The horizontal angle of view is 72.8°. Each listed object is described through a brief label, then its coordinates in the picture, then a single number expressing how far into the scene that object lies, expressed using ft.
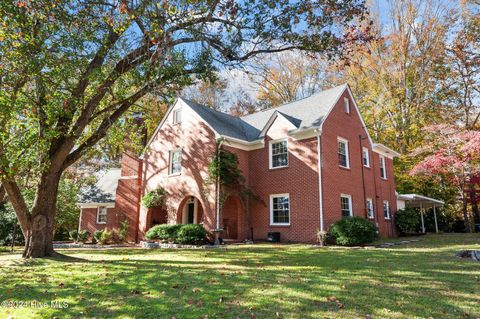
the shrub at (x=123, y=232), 66.59
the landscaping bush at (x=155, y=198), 62.64
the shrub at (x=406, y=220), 70.23
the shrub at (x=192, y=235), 51.13
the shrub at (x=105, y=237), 66.90
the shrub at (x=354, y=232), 46.62
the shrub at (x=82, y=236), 75.10
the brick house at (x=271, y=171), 53.62
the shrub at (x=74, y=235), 79.05
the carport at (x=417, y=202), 77.25
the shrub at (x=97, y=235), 68.98
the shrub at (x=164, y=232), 54.03
